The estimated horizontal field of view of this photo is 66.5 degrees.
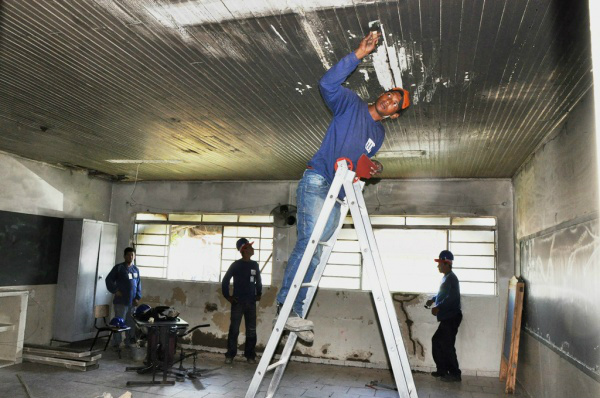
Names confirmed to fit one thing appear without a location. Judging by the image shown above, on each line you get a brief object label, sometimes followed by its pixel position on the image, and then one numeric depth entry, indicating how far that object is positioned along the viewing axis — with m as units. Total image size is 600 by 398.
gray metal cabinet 7.49
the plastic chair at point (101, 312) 7.95
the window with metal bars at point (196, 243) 8.05
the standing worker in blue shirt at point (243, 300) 6.99
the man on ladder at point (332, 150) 2.42
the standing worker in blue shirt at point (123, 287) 7.62
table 5.48
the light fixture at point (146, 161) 6.83
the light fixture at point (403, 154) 5.77
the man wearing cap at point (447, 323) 6.38
